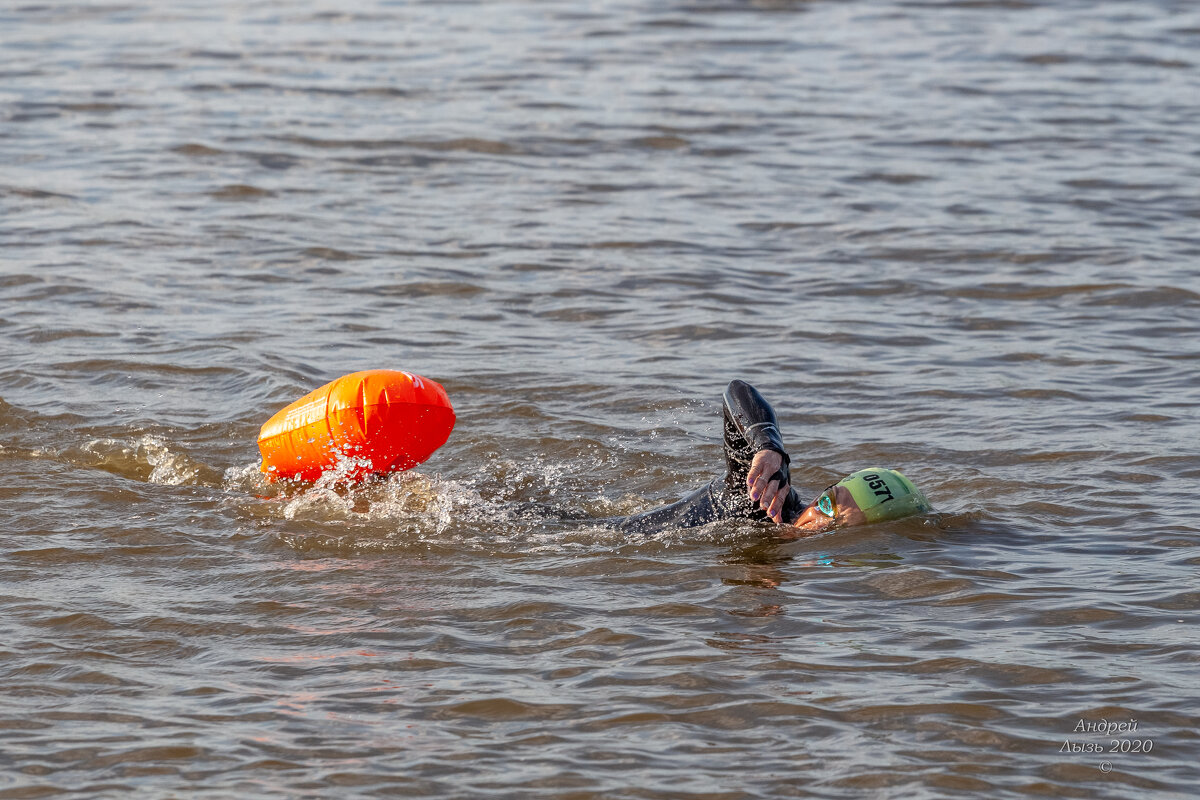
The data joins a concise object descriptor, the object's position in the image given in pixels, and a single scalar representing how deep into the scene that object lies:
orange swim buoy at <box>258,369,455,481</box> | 14.81
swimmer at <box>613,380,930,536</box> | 14.80
